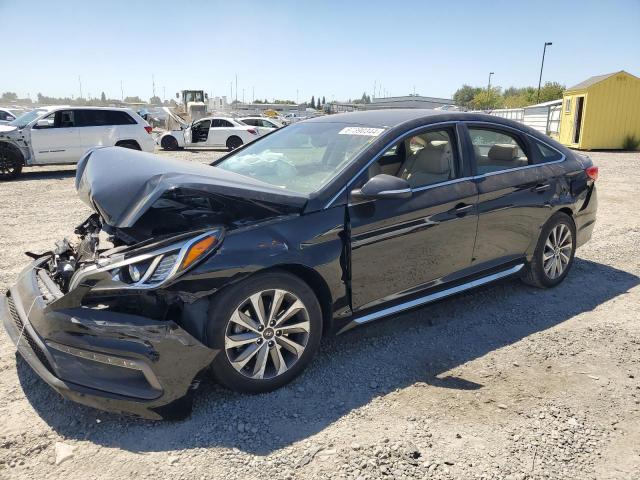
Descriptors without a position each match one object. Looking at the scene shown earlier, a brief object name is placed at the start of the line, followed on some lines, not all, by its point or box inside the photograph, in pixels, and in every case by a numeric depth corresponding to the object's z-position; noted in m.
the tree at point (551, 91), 60.66
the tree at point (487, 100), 75.71
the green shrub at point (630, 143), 21.42
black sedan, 2.56
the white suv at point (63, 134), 11.81
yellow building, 20.52
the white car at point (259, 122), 22.92
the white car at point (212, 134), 21.27
